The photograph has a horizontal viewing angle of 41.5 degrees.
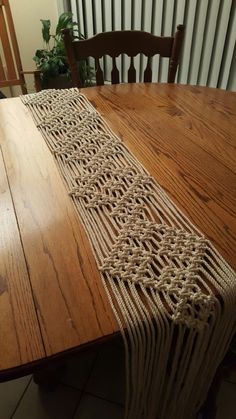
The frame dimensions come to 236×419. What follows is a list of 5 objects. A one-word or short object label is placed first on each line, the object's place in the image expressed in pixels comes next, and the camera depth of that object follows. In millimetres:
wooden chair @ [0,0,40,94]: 1888
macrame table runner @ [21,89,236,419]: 427
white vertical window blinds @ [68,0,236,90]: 1650
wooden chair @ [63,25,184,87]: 1153
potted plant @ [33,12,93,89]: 2121
